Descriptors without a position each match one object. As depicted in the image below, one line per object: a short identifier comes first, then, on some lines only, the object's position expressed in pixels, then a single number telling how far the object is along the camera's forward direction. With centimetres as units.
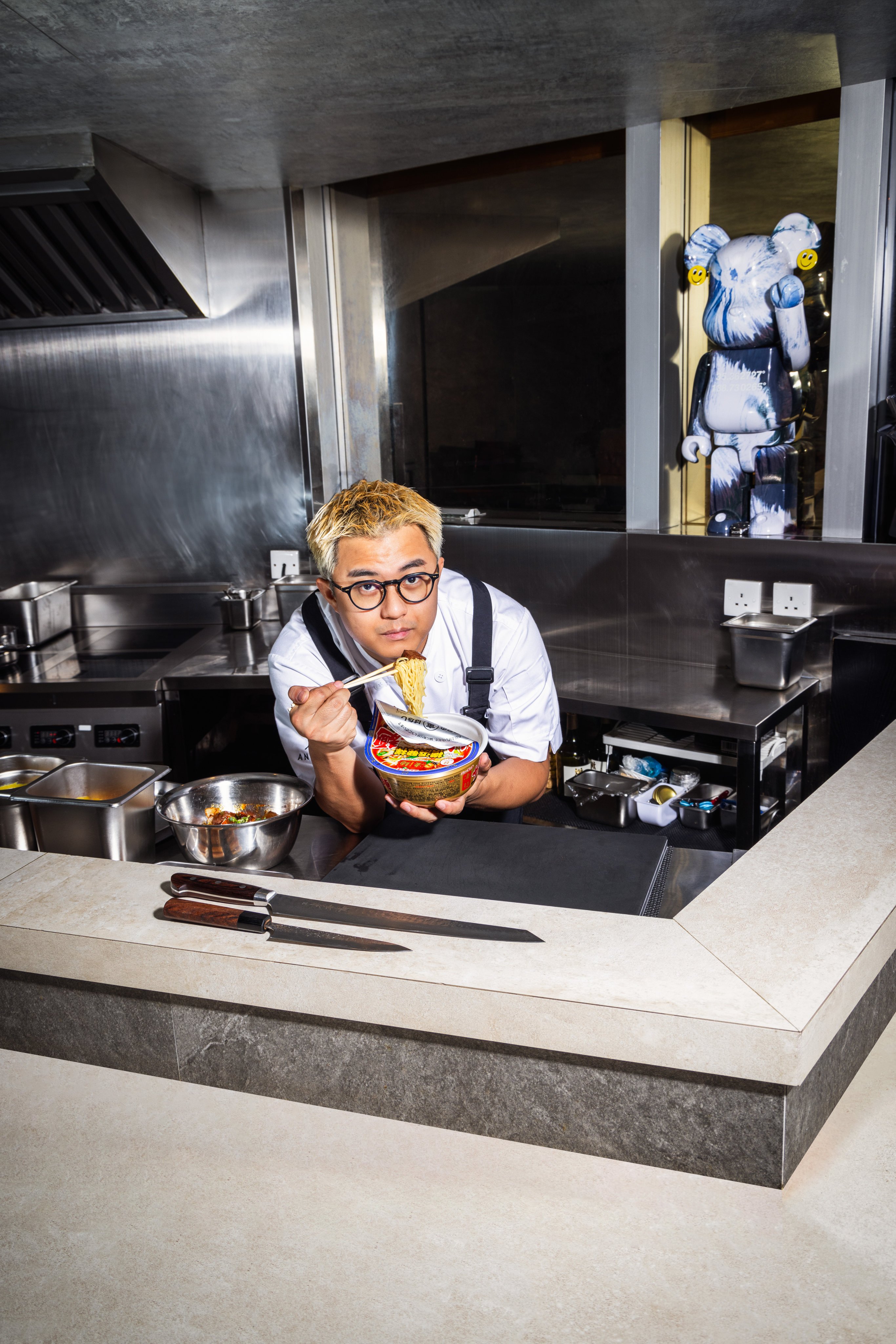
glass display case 264
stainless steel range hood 272
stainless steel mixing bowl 142
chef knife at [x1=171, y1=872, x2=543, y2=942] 112
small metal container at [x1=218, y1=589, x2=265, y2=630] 342
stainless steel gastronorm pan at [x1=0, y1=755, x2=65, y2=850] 153
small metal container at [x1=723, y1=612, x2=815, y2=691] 254
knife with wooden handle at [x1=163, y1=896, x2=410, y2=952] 111
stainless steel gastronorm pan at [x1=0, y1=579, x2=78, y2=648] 346
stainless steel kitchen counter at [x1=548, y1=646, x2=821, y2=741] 240
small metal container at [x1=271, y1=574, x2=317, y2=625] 334
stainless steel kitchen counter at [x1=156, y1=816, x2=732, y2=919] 136
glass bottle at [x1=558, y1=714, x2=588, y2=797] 296
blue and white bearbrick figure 258
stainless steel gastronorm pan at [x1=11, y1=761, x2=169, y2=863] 148
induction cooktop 314
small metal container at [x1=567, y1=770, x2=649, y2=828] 274
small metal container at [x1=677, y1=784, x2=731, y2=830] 264
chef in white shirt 164
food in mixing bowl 157
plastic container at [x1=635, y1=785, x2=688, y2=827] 270
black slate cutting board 131
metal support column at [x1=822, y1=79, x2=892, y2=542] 247
